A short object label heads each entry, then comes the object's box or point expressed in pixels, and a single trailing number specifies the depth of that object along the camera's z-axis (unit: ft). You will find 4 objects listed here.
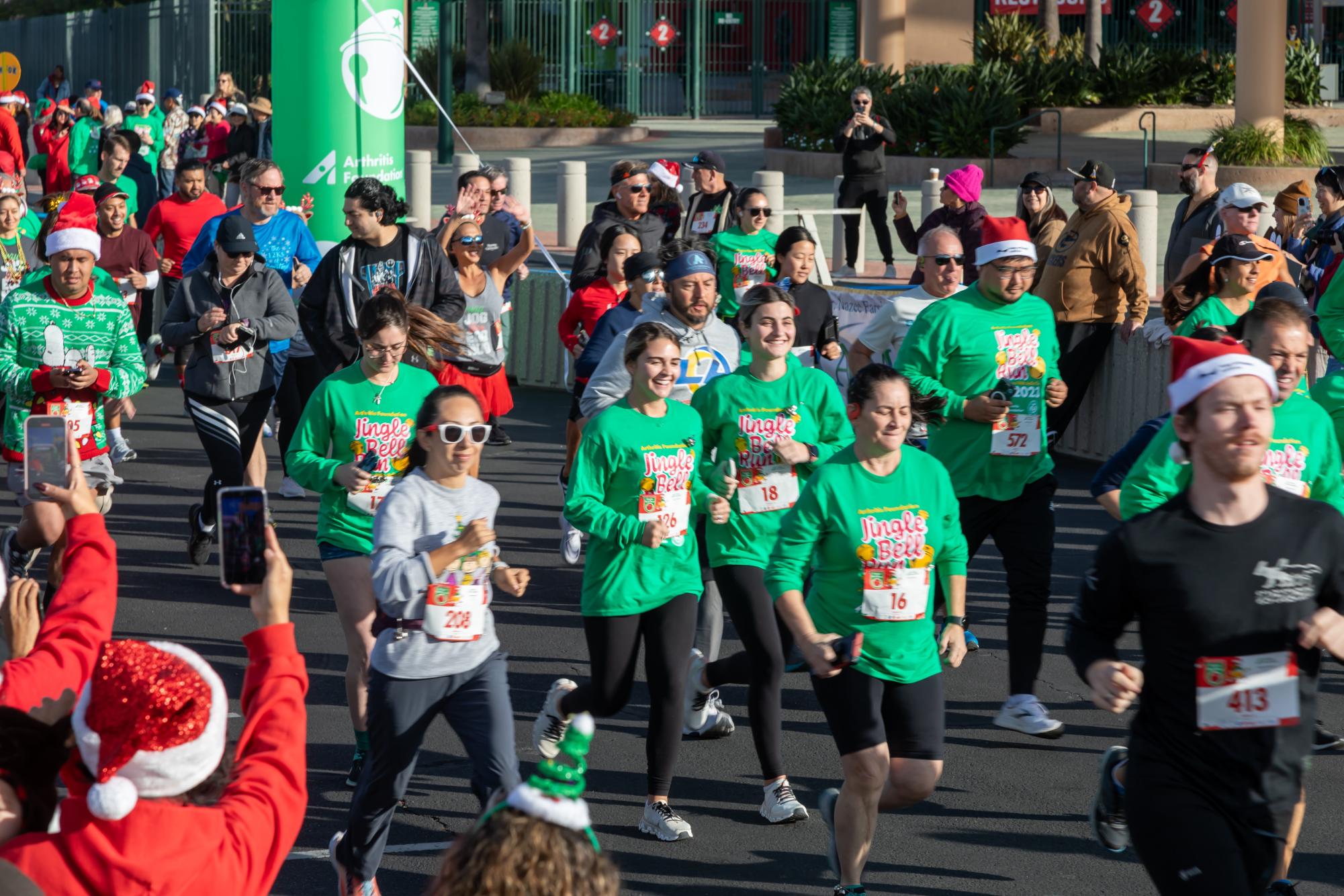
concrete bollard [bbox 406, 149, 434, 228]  73.15
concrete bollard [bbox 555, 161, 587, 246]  70.64
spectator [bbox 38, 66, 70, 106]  106.52
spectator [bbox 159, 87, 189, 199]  84.38
